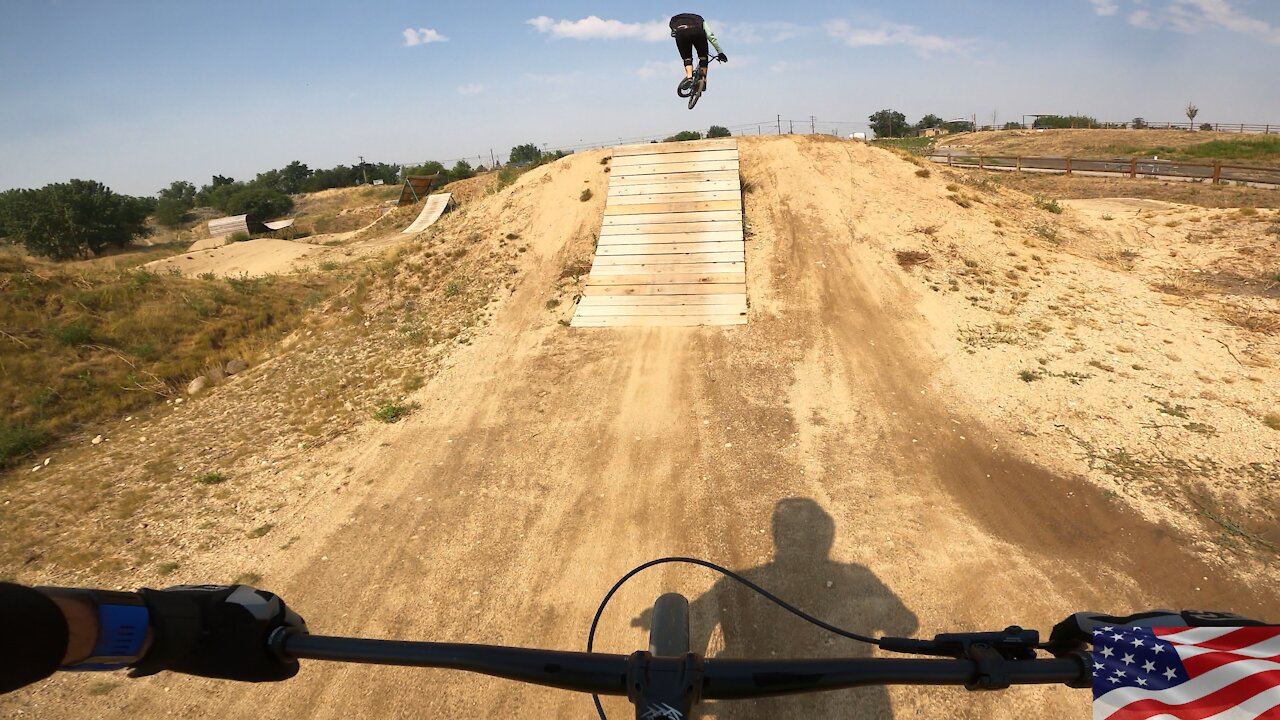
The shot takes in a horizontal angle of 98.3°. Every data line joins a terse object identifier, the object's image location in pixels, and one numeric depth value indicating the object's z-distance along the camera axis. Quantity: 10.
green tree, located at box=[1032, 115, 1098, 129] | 75.00
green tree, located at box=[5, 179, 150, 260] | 44.41
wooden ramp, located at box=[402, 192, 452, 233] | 34.50
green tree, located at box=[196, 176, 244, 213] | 75.56
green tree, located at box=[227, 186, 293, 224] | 65.56
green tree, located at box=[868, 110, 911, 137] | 87.69
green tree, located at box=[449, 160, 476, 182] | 50.94
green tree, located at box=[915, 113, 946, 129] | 95.94
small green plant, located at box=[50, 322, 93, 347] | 14.16
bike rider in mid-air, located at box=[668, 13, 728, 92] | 12.59
